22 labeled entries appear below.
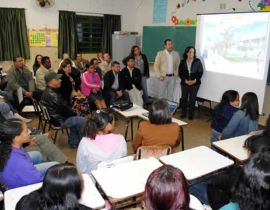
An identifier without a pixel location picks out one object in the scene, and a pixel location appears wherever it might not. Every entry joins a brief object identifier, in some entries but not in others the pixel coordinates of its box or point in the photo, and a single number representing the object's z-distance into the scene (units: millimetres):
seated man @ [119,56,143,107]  5523
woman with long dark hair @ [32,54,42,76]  6065
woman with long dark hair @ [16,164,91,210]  1342
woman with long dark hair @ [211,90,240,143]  3258
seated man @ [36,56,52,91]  5414
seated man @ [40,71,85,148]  3857
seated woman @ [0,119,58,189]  1967
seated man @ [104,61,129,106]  5480
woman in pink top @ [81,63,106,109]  5255
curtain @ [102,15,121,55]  7746
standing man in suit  5965
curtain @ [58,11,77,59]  7152
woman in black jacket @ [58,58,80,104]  4746
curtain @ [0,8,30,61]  6491
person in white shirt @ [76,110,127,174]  2348
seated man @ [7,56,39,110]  5223
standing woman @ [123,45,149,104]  6078
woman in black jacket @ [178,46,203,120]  5434
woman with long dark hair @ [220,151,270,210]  1299
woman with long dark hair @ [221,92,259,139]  2994
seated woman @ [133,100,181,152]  2627
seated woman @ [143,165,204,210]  1233
